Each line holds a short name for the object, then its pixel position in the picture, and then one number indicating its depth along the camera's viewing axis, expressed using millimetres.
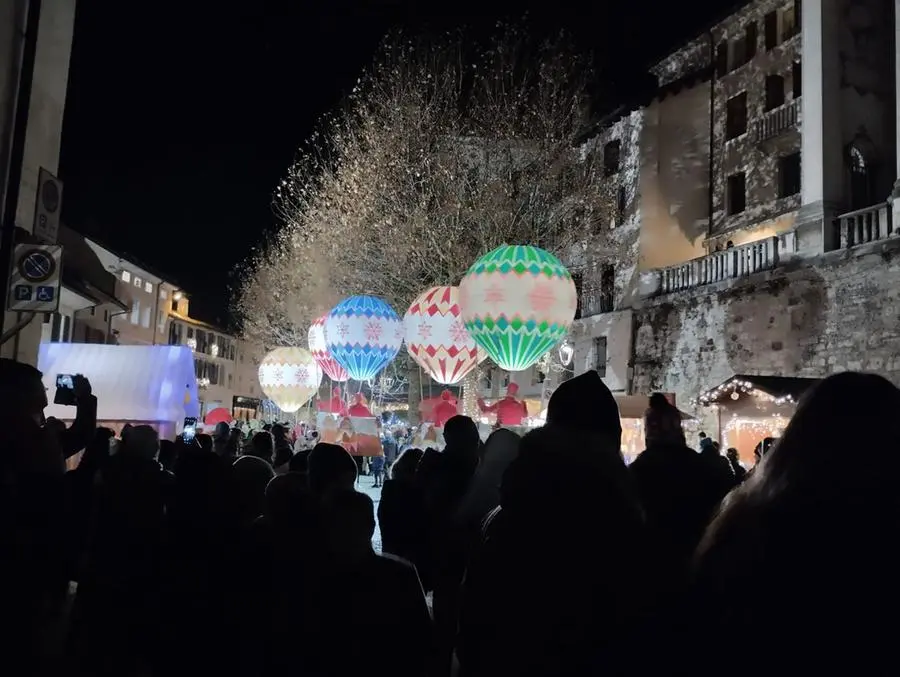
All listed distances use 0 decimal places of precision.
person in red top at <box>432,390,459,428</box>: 15180
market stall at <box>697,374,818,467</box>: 14656
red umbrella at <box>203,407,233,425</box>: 23578
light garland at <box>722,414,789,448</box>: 15301
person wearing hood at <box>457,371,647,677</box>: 2328
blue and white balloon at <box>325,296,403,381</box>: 16312
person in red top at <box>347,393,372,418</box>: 19234
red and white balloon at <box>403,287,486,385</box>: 15227
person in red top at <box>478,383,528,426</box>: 14117
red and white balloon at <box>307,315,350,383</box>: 19328
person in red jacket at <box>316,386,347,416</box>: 22134
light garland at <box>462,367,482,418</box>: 20719
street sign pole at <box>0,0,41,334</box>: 7969
